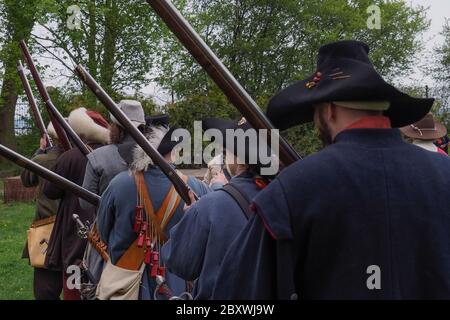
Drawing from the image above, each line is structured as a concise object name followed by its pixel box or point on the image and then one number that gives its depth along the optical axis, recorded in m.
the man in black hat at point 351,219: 1.90
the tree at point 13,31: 15.24
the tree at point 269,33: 24.36
